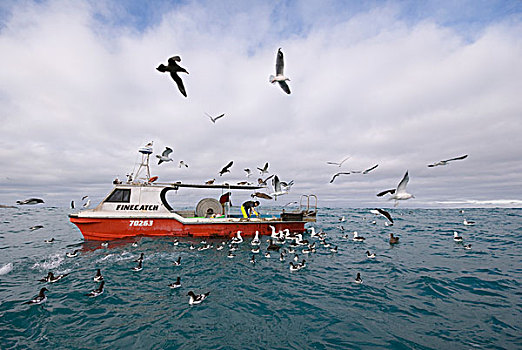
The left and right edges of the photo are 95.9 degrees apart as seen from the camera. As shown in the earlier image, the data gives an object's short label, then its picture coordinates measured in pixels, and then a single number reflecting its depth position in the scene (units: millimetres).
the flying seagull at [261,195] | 16578
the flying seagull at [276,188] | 14867
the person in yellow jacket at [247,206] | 17888
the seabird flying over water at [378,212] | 10927
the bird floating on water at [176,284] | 8797
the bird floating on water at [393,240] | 18700
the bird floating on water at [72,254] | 12784
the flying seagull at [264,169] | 17259
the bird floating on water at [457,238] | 19758
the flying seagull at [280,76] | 8094
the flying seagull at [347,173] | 12289
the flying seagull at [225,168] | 16108
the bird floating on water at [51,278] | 9039
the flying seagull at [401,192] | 9570
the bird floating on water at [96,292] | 7906
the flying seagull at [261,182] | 17859
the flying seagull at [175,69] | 7021
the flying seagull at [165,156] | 15936
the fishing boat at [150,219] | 14766
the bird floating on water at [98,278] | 9133
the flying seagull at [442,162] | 9467
